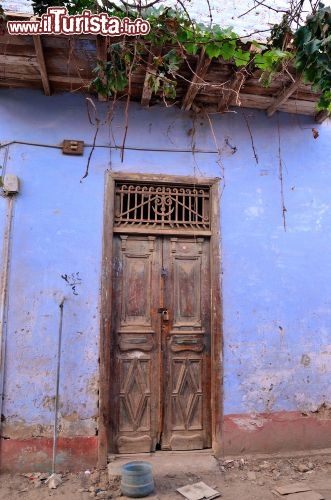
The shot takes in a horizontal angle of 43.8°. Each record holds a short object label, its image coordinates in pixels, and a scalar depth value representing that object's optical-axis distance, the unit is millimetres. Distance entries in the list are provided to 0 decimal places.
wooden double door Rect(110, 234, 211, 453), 4012
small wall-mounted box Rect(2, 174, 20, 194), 3906
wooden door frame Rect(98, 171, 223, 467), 3842
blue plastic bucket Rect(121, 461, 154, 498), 3270
